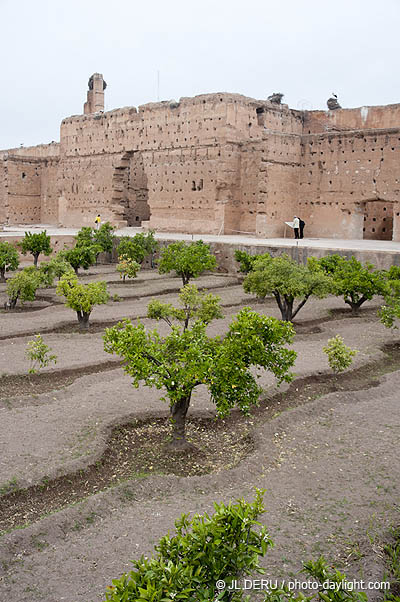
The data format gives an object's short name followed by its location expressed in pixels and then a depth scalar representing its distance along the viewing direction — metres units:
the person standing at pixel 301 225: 26.50
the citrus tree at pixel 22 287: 16.52
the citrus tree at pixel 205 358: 7.64
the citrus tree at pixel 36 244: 22.89
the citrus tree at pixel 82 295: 14.12
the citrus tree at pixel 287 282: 14.20
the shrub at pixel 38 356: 11.05
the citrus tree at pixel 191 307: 11.72
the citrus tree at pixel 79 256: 21.14
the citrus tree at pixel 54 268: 18.31
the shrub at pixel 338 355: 10.85
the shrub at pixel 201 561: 3.81
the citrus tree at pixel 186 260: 18.72
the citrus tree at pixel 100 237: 23.40
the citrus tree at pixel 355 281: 15.11
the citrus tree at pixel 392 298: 13.39
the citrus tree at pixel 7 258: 20.47
